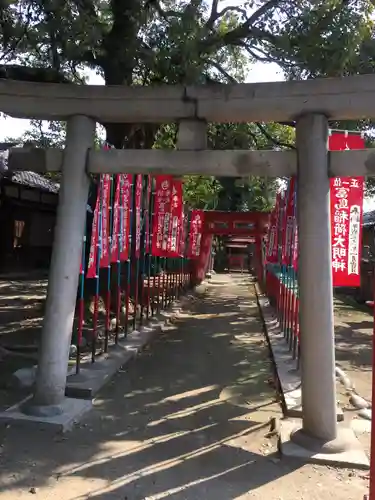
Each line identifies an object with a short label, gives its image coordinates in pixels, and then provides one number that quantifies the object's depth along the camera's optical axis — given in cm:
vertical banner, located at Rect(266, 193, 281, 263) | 1238
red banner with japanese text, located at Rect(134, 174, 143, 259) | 921
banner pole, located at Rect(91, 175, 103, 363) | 701
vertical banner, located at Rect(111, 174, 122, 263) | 770
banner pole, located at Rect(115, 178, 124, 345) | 788
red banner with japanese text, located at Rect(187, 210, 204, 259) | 1858
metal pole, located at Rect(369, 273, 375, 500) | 276
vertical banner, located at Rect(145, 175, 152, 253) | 1055
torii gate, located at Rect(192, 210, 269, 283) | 2009
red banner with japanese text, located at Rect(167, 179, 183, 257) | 1129
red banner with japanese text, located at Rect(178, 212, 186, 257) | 1337
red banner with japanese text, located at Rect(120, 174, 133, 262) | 809
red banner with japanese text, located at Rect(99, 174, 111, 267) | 714
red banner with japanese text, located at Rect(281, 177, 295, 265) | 881
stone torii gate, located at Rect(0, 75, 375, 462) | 505
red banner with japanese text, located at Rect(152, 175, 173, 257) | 1084
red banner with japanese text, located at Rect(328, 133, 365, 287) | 635
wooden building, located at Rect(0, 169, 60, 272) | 1746
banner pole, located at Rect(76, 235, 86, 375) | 674
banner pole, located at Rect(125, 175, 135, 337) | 868
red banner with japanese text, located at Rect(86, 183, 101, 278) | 692
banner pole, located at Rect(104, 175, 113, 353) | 745
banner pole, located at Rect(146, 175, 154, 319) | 1067
